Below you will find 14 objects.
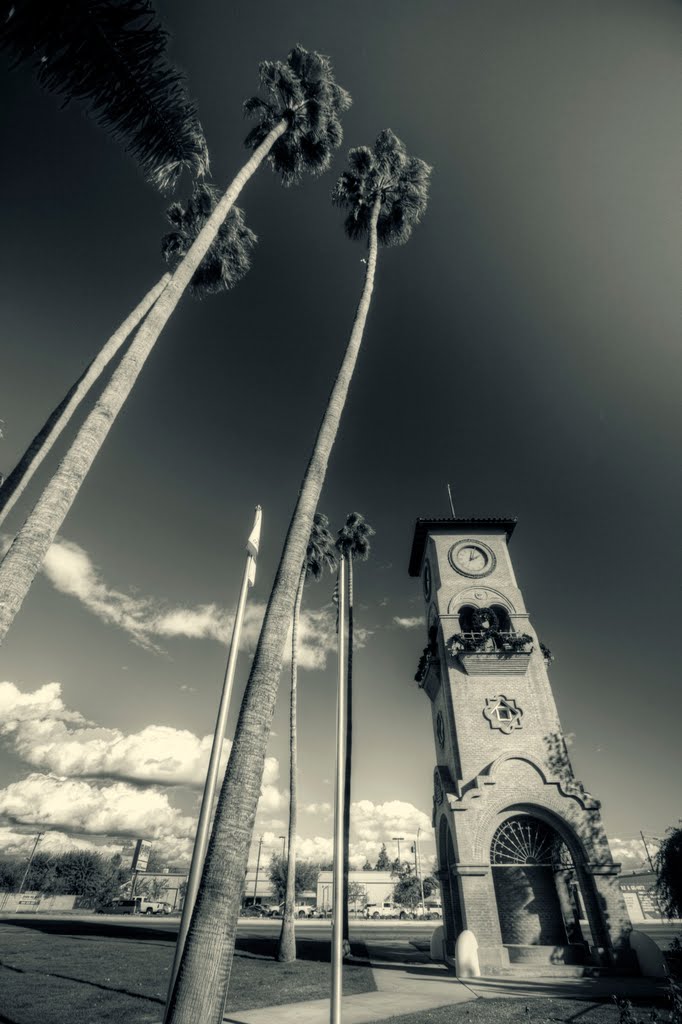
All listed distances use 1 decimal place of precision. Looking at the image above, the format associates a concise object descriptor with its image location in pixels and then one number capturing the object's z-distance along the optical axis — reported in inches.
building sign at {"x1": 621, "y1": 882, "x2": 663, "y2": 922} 2535.2
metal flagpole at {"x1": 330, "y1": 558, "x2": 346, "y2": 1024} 262.7
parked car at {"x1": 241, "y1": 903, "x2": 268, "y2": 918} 2568.9
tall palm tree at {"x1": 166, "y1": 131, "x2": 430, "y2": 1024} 183.9
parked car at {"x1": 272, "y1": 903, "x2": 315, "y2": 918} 2616.1
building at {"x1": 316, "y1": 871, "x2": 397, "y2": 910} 3966.5
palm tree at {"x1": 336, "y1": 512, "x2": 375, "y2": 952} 1160.8
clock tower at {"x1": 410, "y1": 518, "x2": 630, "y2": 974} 631.8
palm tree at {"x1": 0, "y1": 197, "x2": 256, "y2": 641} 236.1
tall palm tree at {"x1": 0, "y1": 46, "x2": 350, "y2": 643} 249.8
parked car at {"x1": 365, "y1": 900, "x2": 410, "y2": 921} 2982.3
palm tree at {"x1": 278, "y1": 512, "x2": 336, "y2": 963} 703.7
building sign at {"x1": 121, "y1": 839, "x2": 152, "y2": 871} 4339.6
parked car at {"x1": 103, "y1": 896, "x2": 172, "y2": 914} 2397.9
